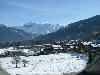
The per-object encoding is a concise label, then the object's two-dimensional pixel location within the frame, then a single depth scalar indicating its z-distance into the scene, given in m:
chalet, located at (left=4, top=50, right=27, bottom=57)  100.24
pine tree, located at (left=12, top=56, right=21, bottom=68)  56.94
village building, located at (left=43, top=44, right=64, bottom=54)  95.81
